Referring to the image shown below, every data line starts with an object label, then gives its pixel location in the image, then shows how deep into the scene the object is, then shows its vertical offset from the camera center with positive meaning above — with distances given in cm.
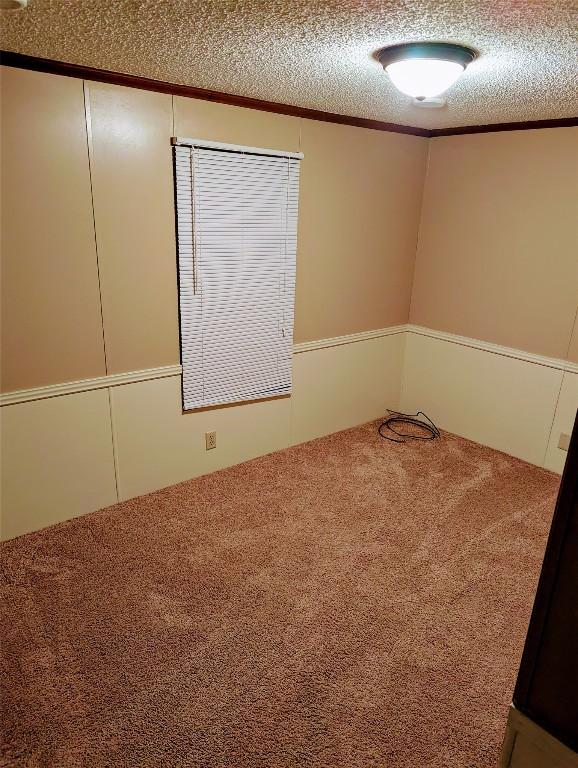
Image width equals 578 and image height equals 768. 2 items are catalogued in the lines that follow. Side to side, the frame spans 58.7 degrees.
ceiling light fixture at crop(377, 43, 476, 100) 182 +56
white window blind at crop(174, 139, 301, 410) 288 -30
